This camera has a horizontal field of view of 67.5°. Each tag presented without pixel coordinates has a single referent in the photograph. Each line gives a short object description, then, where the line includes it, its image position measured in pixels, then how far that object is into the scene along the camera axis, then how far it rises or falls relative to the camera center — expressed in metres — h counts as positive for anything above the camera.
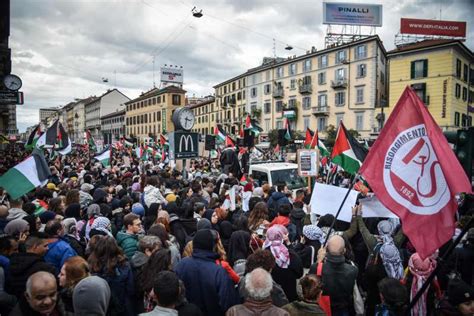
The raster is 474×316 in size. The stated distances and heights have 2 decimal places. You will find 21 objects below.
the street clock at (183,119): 8.92 +0.67
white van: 12.66 -1.07
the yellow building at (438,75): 33.69 +7.13
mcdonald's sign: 8.41 +0.00
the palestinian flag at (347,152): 7.34 -0.13
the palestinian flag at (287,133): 17.25 +0.63
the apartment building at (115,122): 91.81 +6.12
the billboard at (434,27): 39.59 +13.39
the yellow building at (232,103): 59.81 +7.43
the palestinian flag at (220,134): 20.02 +0.64
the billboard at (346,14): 43.69 +16.31
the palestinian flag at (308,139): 13.00 +0.25
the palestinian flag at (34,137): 13.33 +0.29
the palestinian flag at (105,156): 13.76 -0.45
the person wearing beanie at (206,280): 3.53 -1.35
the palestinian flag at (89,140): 23.88 +0.31
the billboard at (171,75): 74.88 +14.91
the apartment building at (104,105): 99.56 +11.26
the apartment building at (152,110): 69.69 +7.56
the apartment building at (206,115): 68.62 +6.06
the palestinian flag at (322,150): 12.31 -0.14
